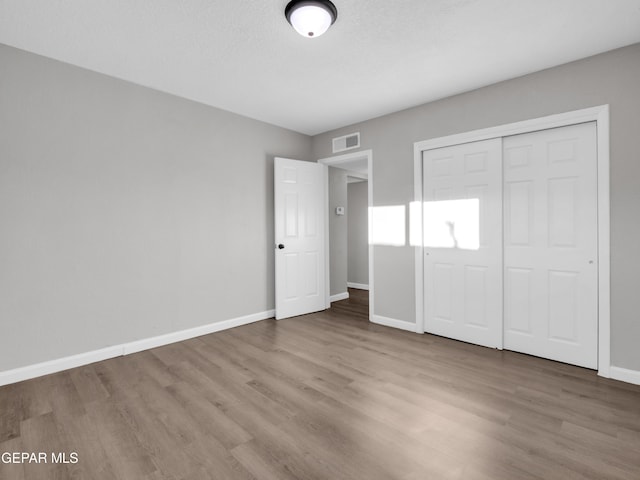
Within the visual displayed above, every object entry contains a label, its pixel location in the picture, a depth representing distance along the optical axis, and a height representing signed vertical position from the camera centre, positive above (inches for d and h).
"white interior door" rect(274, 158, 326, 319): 171.3 +0.5
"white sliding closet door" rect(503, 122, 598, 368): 108.1 -3.0
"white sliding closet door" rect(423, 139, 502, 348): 127.5 -1.9
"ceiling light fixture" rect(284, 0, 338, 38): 79.4 +56.3
